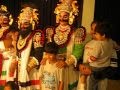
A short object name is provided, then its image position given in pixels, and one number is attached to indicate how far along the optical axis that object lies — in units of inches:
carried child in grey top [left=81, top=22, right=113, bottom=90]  100.4
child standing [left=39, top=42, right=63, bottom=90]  101.6
